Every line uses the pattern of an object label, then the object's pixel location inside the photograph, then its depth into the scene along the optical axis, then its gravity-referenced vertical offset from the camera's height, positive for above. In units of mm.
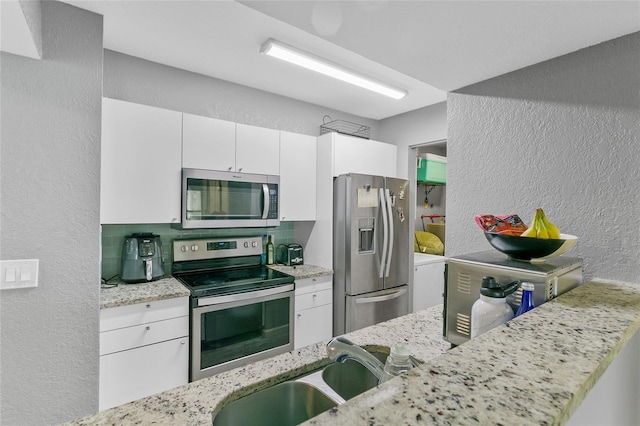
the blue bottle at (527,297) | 882 -240
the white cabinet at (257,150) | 2592 +514
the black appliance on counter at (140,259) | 2188 -360
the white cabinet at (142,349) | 1820 -874
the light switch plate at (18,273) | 1461 -318
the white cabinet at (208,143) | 2340 +515
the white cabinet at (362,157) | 2957 +552
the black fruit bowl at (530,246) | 942 -102
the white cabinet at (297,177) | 2857 +317
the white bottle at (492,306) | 877 -267
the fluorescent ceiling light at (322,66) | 2086 +1085
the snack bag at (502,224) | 1051 -39
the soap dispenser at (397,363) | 751 -370
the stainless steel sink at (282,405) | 870 -564
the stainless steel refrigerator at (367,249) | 2809 -360
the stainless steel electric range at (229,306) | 2143 -719
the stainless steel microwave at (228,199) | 2338 +80
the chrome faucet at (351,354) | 751 -354
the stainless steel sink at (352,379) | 1088 -595
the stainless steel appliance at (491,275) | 903 -205
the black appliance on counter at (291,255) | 3023 -437
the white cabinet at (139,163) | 2037 +310
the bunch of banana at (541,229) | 955 -49
